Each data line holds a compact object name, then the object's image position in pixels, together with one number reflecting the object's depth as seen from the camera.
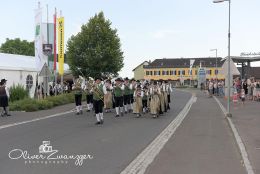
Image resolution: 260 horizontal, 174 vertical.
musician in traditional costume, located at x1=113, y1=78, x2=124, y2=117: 10.91
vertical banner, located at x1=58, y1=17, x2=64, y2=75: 16.31
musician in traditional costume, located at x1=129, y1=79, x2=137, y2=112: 11.75
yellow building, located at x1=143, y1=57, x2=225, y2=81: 67.42
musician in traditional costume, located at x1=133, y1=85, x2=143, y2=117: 10.77
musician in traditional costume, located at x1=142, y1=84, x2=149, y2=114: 10.91
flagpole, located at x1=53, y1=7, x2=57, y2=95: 16.25
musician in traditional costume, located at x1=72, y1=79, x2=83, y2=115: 11.00
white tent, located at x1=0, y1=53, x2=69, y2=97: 16.14
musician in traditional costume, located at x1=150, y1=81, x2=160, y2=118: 10.29
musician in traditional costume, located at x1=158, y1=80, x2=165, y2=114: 10.84
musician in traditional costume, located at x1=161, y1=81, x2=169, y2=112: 11.41
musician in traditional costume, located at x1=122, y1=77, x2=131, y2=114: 11.71
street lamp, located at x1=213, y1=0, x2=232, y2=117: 10.56
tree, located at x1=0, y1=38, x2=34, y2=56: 47.81
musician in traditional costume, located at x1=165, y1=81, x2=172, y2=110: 12.32
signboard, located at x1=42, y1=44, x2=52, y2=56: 14.68
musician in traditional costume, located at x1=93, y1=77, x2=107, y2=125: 8.54
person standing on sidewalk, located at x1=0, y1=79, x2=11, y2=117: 11.06
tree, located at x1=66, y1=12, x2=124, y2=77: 24.72
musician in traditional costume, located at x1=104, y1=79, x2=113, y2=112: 11.92
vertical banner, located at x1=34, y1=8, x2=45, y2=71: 15.24
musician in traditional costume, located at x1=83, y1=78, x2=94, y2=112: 10.89
